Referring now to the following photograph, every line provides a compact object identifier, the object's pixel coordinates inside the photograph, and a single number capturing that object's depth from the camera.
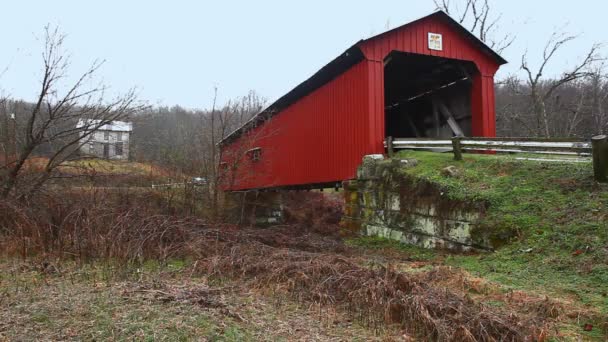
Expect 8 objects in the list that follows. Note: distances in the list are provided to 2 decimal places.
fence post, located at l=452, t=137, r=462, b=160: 8.57
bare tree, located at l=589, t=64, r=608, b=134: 26.50
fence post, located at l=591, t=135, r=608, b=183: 6.02
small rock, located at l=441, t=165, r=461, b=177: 7.97
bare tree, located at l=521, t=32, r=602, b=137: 20.61
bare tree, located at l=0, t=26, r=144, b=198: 8.70
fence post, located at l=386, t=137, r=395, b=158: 9.92
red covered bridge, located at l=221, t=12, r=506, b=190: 10.36
